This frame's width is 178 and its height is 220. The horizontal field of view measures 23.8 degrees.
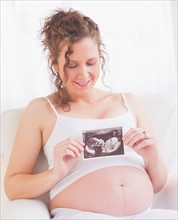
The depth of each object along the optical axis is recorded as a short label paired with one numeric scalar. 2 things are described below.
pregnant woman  1.54
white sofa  1.55
